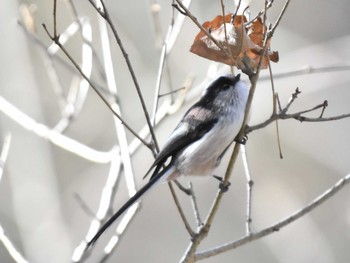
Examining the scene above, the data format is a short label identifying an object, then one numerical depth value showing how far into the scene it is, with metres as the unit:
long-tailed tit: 4.96
